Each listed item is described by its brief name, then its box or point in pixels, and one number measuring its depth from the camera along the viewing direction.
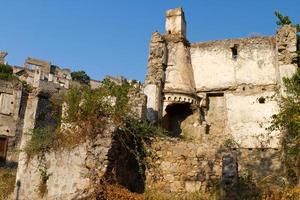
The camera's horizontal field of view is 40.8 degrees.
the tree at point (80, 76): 67.10
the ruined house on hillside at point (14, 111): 17.18
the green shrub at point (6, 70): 51.78
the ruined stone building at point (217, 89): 16.86
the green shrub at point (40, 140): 11.20
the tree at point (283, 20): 19.91
